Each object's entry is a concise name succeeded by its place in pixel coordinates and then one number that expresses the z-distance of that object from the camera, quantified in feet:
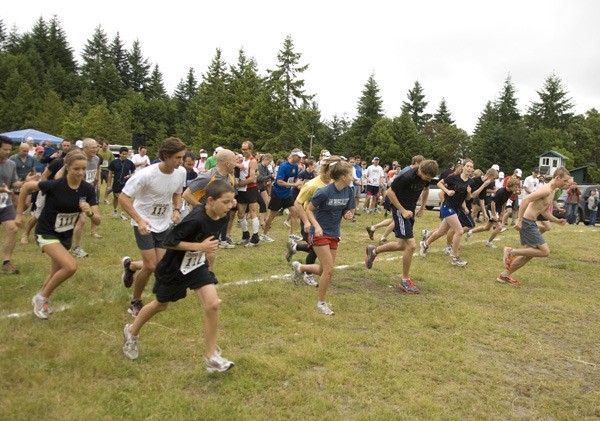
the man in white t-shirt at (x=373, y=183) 56.29
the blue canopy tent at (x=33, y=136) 87.91
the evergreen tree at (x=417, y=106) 265.95
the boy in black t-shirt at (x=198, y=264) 12.49
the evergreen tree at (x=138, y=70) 337.52
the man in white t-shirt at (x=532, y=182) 58.07
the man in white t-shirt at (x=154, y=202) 16.02
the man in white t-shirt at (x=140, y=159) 44.98
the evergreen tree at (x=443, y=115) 265.95
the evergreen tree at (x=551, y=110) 239.71
